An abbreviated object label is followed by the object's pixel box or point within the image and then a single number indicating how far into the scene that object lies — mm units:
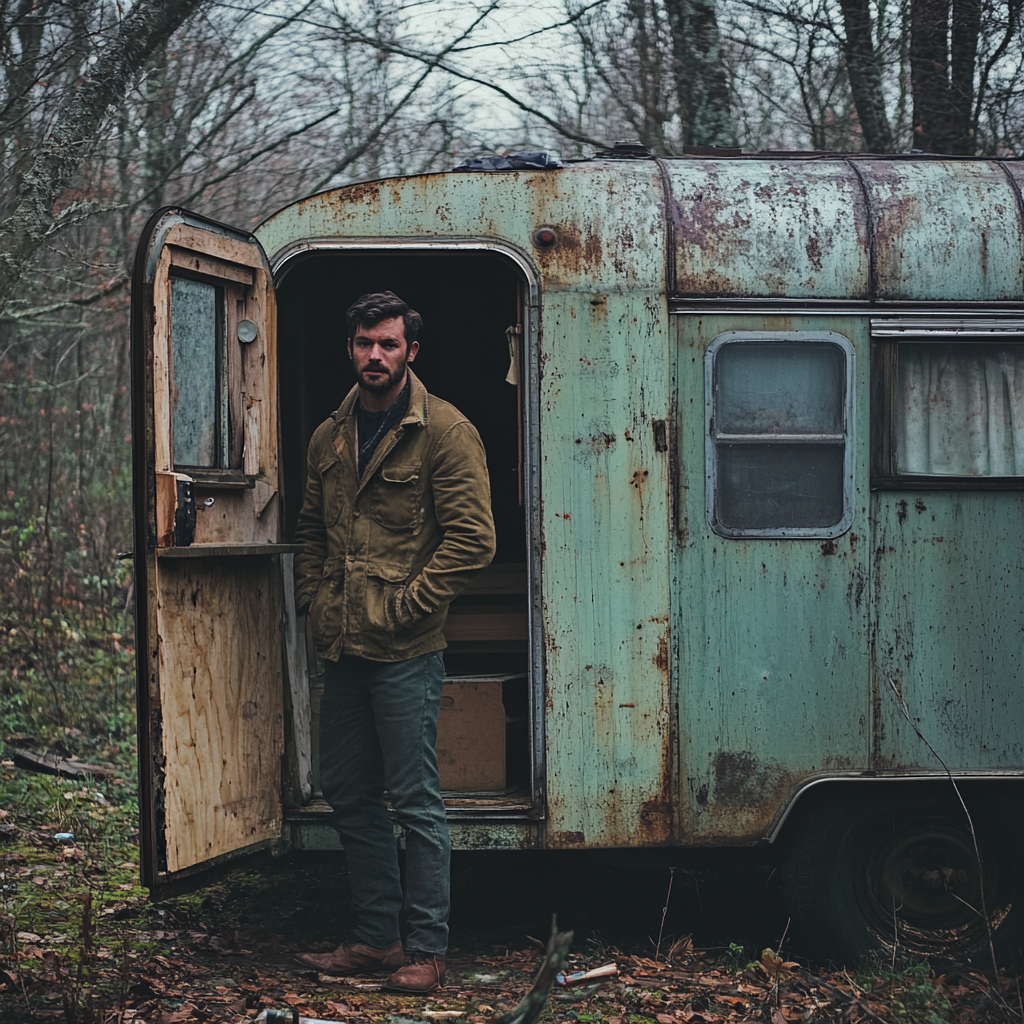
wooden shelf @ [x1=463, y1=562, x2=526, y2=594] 6043
